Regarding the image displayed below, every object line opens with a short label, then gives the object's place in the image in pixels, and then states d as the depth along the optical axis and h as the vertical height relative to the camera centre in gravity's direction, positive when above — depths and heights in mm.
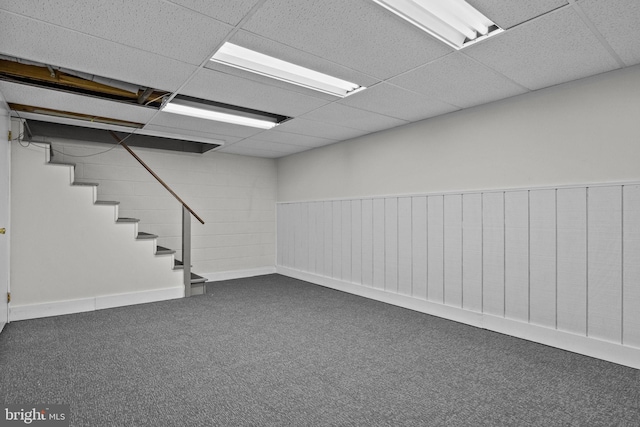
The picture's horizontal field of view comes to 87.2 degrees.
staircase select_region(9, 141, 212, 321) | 3598 -408
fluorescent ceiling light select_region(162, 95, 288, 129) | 3395 +1107
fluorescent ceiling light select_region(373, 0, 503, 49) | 1841 +1142
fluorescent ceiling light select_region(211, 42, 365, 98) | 2373 +1131
